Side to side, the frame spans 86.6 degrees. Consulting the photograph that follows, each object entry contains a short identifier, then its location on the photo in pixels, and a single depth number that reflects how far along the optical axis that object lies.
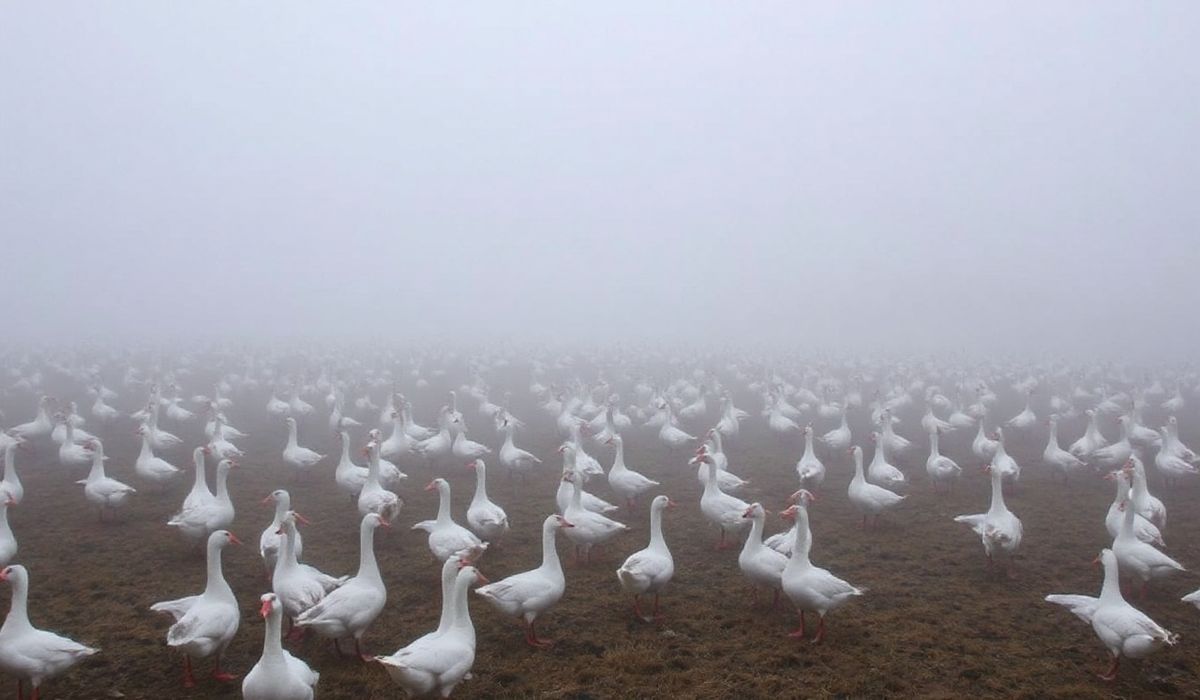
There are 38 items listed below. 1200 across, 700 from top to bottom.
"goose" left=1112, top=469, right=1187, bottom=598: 7.89
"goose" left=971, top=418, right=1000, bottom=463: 14.70
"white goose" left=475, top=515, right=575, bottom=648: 6.93
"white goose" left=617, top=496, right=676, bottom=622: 7.54
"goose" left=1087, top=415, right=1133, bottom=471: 14.30
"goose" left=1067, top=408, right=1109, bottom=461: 14.85
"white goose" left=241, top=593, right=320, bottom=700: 5.17
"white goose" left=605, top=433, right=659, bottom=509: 12.28
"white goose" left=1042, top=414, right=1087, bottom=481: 13.78
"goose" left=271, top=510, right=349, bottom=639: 6.90
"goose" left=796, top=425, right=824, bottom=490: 12.94
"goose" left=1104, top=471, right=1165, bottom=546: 8.79
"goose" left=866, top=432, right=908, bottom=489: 12.48
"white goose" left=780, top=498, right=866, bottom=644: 7.06
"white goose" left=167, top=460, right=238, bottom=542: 9.23
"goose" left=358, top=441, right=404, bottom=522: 10.27
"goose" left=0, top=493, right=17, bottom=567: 8.09
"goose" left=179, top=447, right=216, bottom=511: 9.65
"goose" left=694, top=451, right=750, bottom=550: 9.76
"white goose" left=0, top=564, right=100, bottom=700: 5.57
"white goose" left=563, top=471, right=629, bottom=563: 9.27
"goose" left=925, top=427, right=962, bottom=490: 12.87
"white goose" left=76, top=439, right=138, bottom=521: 10.80
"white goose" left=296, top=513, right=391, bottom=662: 6.39
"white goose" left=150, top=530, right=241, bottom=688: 5.95
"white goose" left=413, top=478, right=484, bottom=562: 8.66
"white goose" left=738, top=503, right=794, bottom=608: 7.79
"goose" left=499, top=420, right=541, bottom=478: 14.45
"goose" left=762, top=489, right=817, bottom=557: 8.53
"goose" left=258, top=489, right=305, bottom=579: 8.22
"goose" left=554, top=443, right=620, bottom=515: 10.66
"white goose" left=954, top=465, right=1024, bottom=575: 8.71
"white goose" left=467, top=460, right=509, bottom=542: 9.65
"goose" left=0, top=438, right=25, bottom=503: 10.55
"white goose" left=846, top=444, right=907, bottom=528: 10.85
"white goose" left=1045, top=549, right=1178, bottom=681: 6.02
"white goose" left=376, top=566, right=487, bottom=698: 5.43
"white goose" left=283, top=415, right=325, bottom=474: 13.76
